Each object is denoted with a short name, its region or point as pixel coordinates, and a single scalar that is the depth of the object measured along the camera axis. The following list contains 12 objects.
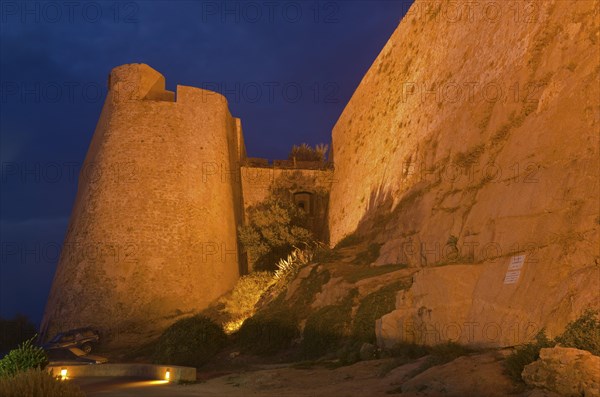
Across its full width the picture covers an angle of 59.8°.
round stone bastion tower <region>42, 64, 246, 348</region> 23.94
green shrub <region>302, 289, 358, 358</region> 13.96
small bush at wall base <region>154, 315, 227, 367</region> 17.14
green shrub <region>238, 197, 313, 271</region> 26.91
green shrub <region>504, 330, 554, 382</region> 7.58
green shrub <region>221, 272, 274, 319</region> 22.42
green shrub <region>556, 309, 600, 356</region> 7.27
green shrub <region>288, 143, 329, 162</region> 35.28
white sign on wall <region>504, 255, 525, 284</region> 9.66
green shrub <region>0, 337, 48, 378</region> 11.87
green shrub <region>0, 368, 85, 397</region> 7.27
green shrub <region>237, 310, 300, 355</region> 15.99
